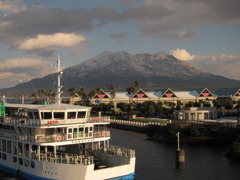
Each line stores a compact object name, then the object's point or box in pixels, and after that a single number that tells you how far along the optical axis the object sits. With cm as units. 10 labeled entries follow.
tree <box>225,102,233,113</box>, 11988
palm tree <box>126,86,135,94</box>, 14112
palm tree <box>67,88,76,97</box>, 15509
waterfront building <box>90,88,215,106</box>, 15138
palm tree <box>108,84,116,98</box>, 14650
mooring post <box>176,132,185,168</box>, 4792
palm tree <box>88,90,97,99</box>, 14488
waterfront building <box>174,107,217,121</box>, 9294
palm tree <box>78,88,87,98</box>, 15088
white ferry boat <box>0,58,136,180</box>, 3228
